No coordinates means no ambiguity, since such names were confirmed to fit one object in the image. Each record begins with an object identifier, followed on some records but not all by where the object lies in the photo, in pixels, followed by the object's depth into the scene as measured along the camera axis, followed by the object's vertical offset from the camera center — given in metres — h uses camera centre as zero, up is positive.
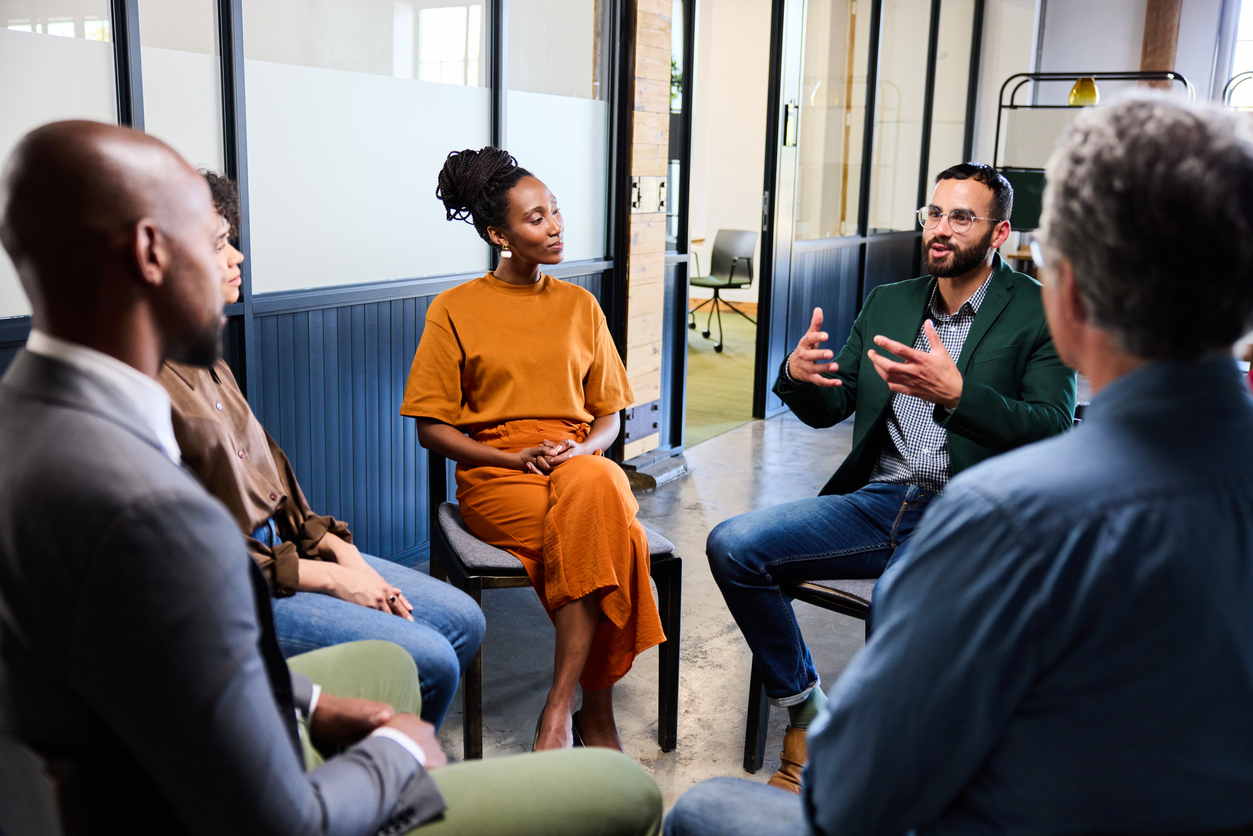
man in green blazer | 1.94 -0.43
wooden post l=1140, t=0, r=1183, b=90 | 7.78 +1.24
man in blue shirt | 0.72 -0.26
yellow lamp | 6.02 +0.61
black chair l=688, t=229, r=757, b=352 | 7.38 -0.52
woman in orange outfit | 2.01 -0.54
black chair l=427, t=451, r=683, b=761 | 2.02 -0.78
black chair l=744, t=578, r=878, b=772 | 1.92 -0.77
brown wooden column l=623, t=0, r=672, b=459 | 3.81 -0.11
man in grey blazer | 0.76 -0.27
